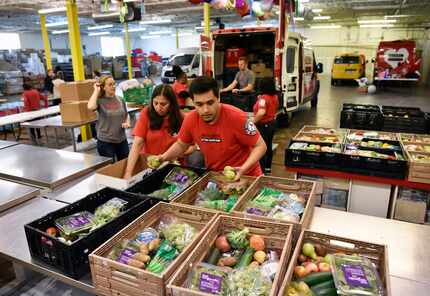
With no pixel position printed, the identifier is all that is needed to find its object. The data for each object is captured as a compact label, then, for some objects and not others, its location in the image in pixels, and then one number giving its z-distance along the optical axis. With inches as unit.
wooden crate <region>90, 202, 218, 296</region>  51.7
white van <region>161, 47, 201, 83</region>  564.1
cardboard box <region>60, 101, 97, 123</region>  228.5
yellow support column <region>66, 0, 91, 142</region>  279.5
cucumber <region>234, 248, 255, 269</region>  57.9
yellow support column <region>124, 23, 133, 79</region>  575.5
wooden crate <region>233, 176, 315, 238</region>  68.7
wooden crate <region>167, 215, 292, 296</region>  51.4
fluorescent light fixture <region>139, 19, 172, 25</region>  623.1
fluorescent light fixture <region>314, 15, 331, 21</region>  678.1
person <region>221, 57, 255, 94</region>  262.5
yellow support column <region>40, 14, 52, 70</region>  443.5
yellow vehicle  647.8
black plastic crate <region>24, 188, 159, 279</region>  61.6
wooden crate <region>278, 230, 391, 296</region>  53.4
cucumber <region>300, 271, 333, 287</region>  53.4
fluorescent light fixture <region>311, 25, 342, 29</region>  850.1
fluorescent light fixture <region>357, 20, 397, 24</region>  743.4
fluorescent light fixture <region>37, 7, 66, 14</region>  376.2
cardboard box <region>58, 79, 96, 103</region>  227.1
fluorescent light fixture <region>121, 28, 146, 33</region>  873.5
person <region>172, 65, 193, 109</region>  212.8
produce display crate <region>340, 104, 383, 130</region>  209.8
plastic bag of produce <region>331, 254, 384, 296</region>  49.4
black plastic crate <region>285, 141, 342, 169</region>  138.1
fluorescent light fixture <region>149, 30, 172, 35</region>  951.5
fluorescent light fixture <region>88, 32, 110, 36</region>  985.4
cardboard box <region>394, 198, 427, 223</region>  129.6
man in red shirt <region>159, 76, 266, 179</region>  83.6
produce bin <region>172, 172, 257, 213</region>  78.3
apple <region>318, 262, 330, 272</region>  55.7
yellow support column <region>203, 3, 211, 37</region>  353.7
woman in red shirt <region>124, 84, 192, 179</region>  109.7
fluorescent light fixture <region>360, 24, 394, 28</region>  792.9
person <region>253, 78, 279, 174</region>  177.6
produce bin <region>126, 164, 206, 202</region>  86.3
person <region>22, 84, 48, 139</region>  305.7
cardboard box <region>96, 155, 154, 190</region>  87.8
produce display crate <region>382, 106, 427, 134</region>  195.0
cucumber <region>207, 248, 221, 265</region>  59.7
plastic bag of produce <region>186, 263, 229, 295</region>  50.6
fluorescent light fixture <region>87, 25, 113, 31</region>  780.9
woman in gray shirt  148.6
